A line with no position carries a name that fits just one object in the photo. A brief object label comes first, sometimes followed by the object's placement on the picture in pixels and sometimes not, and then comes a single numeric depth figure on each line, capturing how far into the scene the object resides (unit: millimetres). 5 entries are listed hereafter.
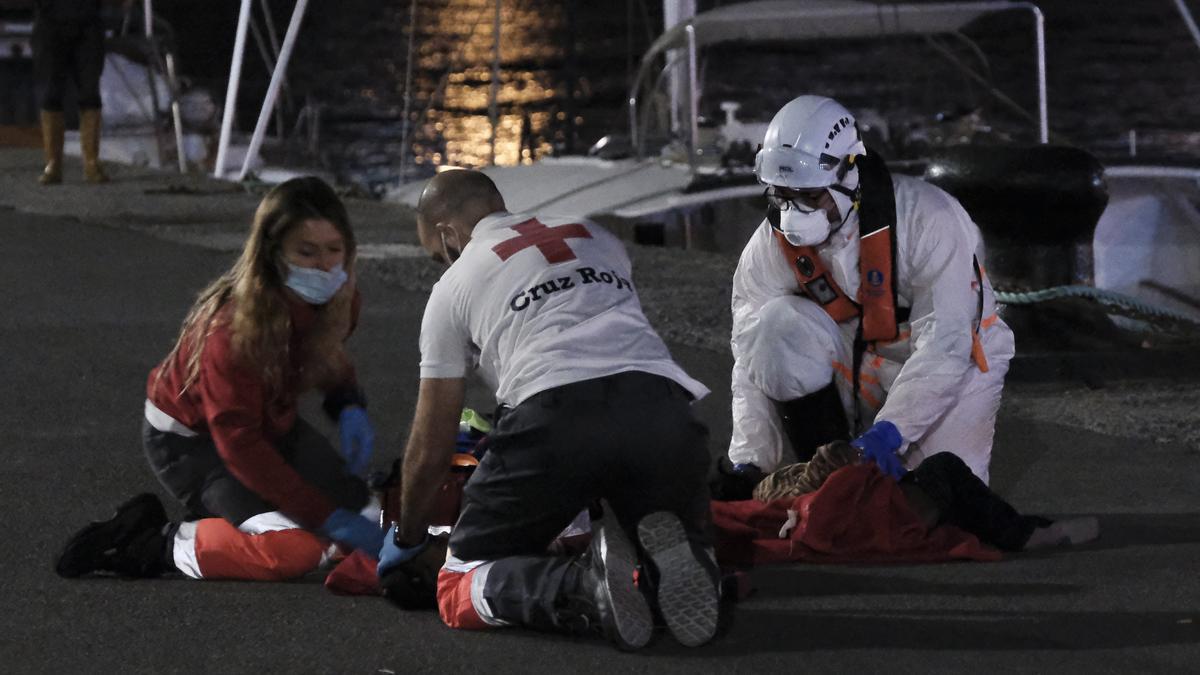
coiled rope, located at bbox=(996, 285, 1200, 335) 15516
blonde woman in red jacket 9344
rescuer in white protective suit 10344
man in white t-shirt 8281
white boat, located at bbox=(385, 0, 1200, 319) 26391
